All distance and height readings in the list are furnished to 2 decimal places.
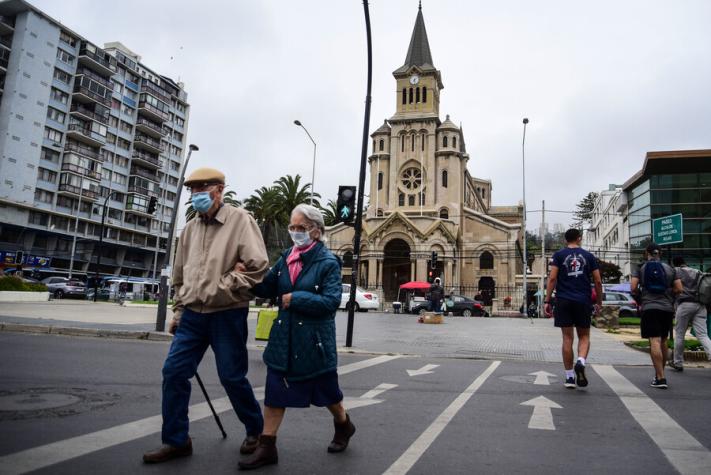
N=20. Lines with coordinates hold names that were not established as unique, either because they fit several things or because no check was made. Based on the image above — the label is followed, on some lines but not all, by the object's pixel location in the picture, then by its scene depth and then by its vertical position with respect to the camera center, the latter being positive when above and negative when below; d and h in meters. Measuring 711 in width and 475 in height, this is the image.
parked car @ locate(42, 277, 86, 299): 41.53 -0.68
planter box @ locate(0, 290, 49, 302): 27.80 -1.06
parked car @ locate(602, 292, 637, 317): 29.94 +0.33
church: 55.09 +9.45
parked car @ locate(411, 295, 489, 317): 37.03 -0.50
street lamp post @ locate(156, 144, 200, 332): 12.48 -0.21
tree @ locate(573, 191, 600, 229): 100.75 +19.09
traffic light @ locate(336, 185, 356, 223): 12.38 +2.07
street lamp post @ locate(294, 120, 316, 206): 30.15 +9.55
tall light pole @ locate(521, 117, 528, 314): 41.20 +8.25
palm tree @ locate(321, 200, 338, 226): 60.95 +9.14
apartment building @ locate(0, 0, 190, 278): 55.19 +16.26
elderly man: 3.48 -0.14
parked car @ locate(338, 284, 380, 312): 35.28 -0.38
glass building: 45.84 +10.28
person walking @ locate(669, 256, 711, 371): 8.21 +0.08
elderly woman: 3.40 -0.30
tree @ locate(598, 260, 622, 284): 57.06 +3.83
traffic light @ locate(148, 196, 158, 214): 27.20 +4.18
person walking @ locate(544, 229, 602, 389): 6.67 +0.09
